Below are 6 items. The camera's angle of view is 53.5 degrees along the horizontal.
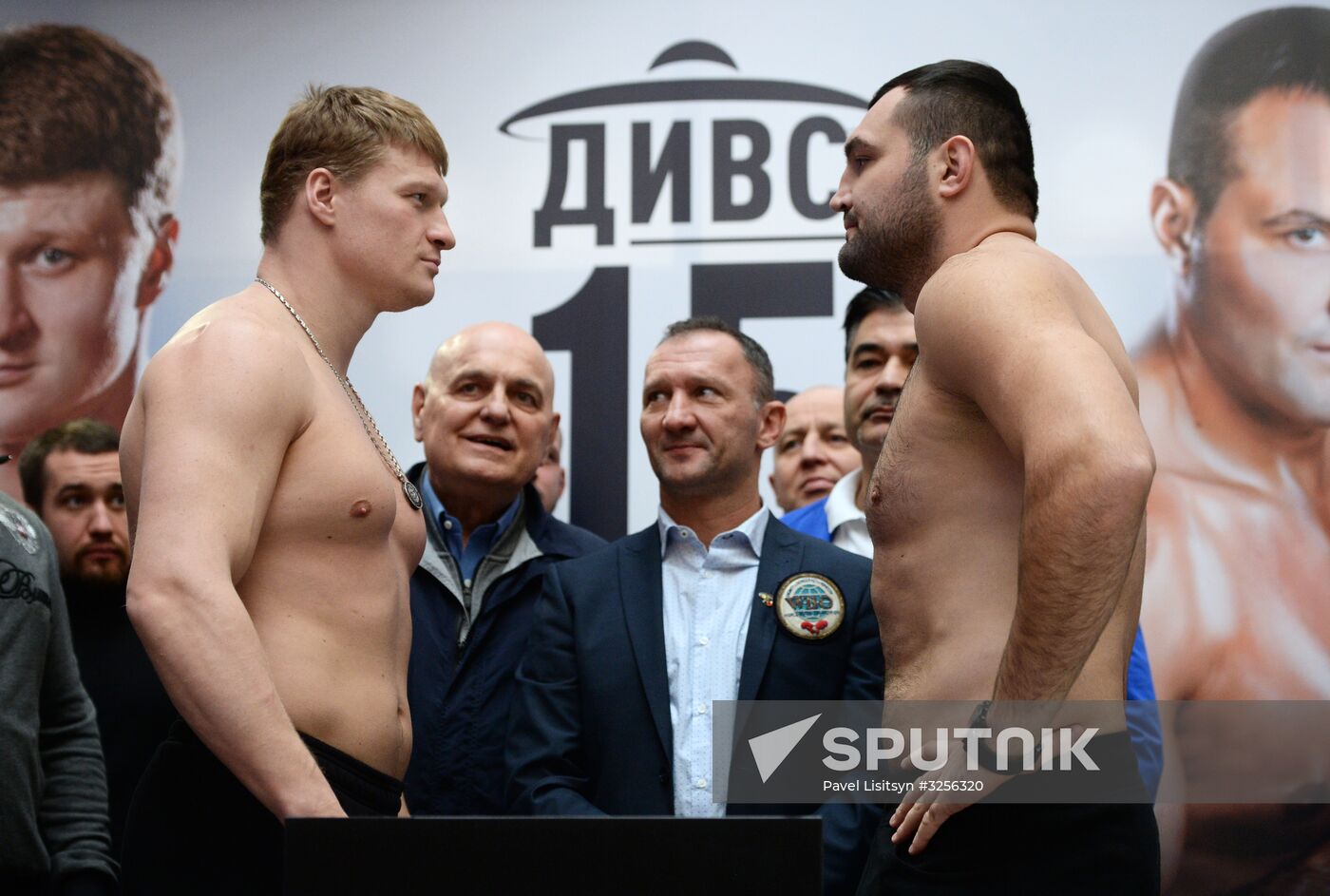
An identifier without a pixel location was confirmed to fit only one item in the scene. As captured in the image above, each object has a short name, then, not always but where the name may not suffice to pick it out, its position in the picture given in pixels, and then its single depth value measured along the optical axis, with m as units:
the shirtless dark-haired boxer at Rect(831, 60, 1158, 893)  1.59
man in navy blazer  2.56
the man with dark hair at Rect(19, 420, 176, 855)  3.11
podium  1.42
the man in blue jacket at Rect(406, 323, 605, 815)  2.90
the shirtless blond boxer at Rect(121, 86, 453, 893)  1.66
